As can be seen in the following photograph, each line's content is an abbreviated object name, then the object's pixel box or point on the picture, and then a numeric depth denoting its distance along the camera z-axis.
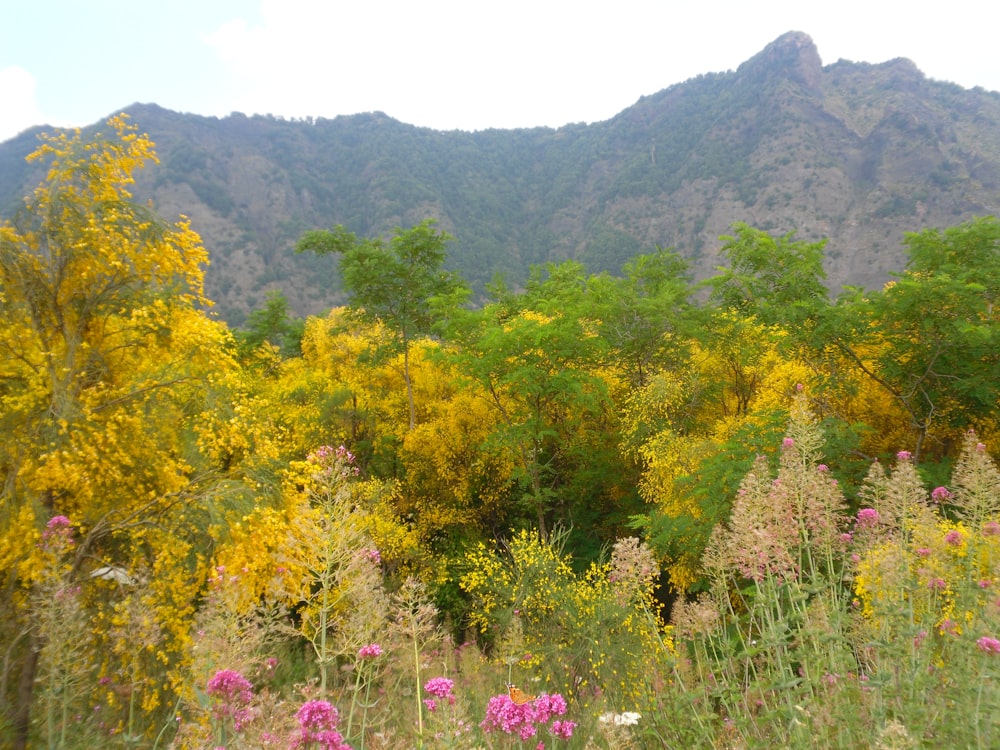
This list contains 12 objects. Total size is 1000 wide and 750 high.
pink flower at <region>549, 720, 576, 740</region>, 3.51
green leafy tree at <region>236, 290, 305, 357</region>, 28.58
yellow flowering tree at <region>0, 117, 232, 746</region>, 5.55
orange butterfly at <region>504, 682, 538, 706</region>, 3.34
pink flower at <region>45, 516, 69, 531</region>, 4.49
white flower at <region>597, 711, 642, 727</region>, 3.03
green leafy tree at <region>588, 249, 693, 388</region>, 16.56
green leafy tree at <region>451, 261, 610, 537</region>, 15.39
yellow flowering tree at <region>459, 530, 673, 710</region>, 4.69
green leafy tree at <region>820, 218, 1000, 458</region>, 9.84
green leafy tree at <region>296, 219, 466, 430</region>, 18.94
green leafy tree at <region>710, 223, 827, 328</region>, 12.68
